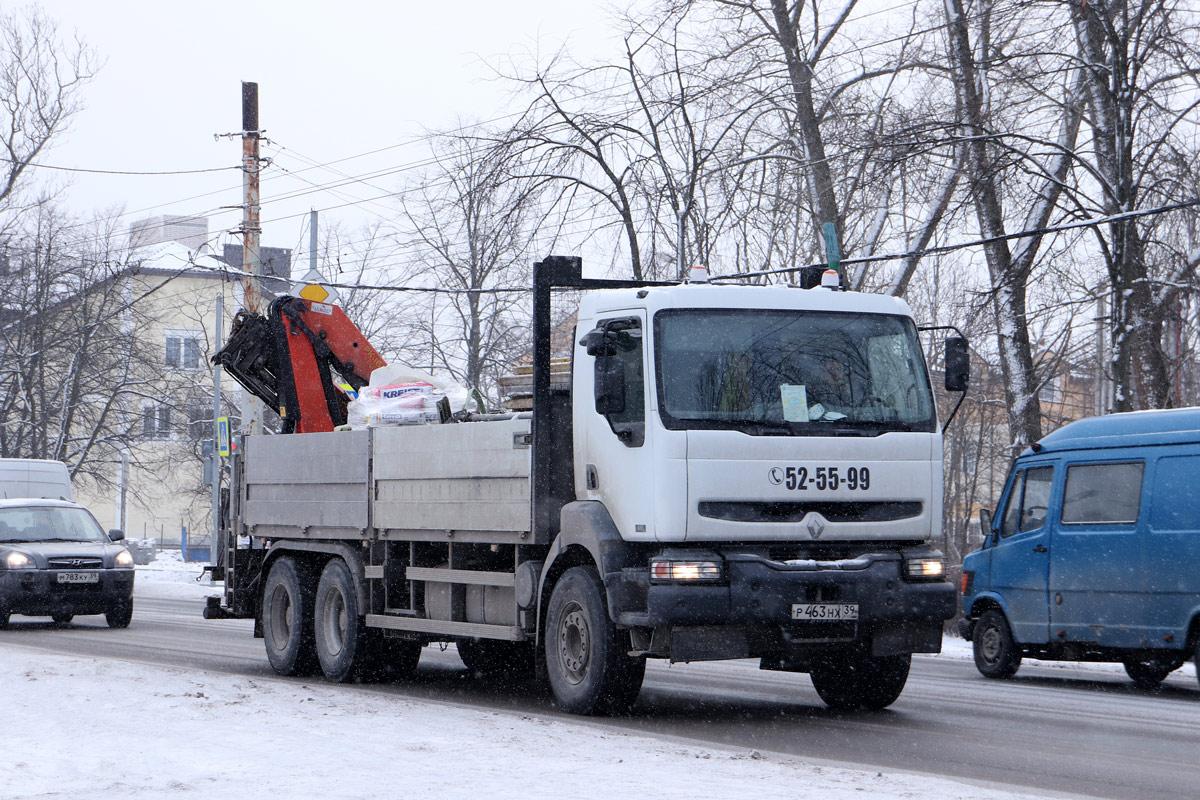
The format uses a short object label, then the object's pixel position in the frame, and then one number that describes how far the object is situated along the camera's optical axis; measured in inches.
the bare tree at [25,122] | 1649.9
